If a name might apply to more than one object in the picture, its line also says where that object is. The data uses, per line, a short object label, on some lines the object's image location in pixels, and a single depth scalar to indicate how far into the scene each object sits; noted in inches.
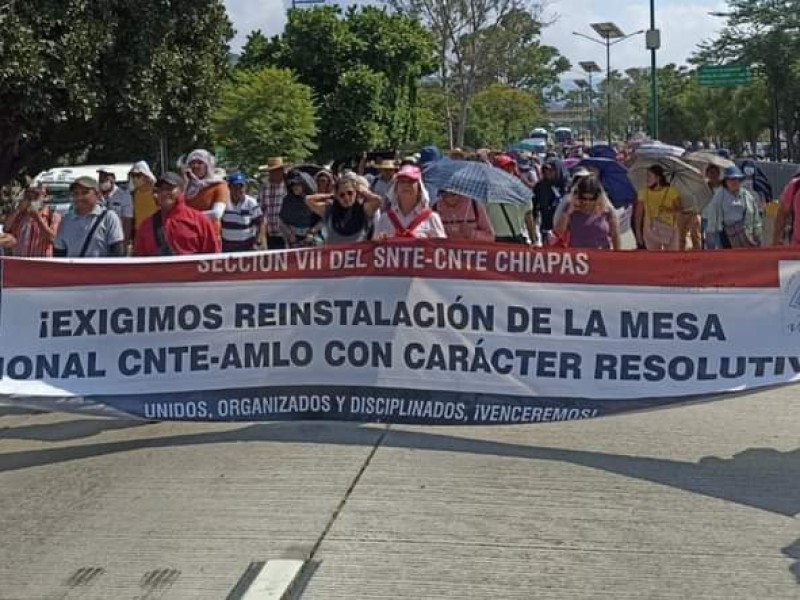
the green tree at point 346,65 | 1439.5
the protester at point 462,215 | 339.3
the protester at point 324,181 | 482.6
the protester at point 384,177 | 518.0
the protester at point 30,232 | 399.9
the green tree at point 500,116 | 2796.5
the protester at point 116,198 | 487.9
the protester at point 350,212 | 330.0
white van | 777.1
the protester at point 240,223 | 434.9
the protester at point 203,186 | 397.7
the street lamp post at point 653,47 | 1364.4
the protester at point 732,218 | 488.4
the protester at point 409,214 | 302.7
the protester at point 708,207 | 492.4
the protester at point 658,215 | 448.1
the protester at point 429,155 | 616.8
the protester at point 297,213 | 463.2
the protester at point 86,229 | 334.3
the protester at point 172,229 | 323.3
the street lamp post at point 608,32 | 2481.5
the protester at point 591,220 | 356.2
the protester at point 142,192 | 423.3
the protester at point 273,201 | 503.8
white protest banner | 262.5
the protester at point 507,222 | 445.7
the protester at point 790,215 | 315.9
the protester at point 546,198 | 655.1
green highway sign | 1592.0
